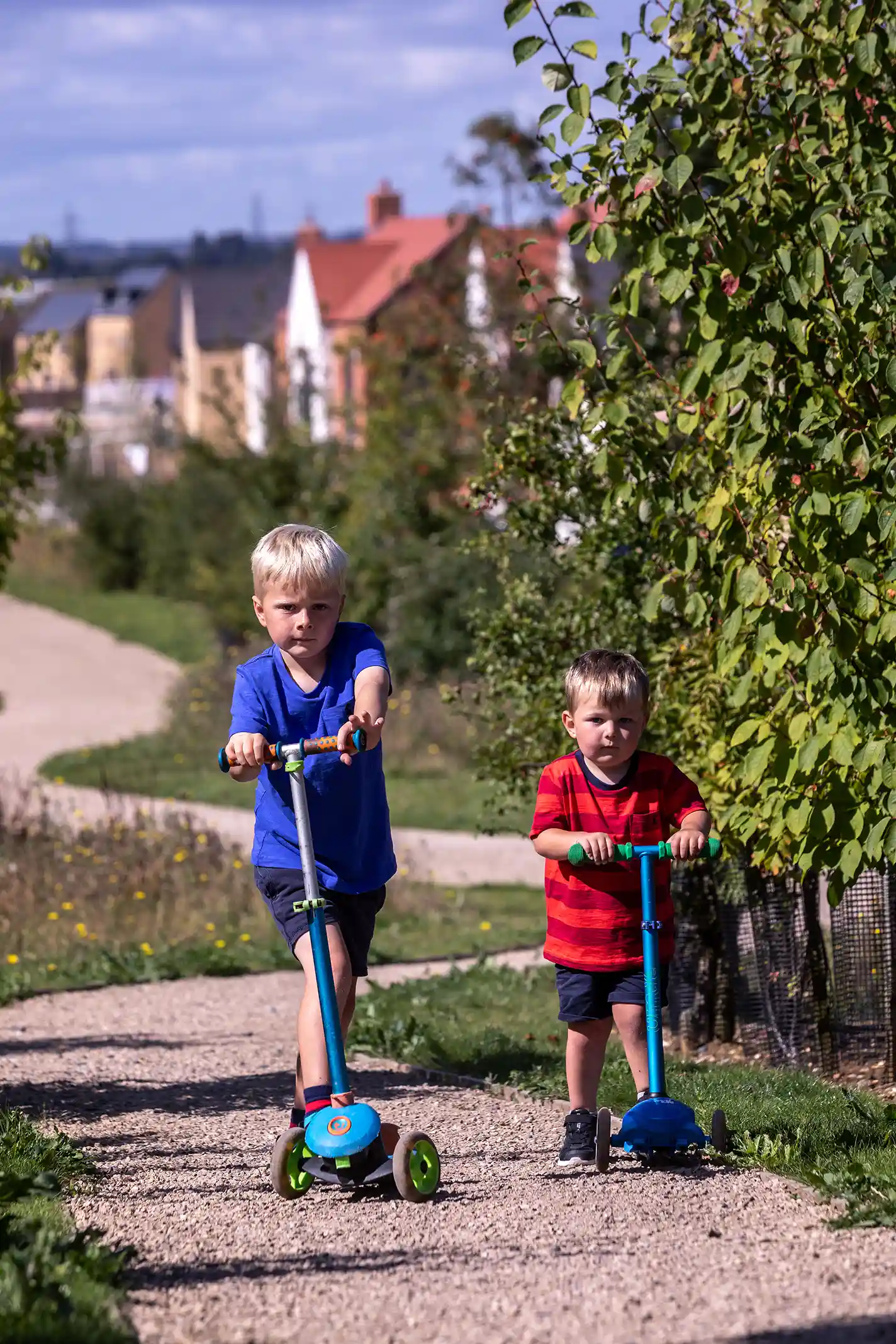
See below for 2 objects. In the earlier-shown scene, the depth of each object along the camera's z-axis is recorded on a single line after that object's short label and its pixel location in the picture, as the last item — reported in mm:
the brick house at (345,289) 53719
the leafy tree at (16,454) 20875
